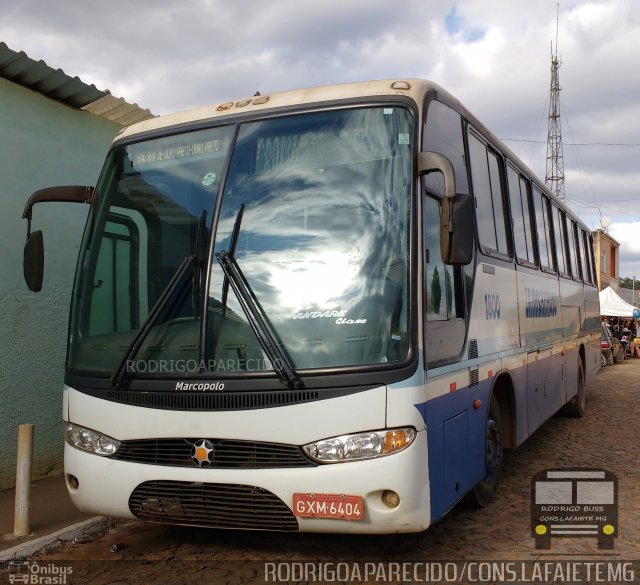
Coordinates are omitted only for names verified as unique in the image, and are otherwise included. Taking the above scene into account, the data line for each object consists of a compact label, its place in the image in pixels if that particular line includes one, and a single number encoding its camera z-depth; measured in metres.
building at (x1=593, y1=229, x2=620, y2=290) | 47.81
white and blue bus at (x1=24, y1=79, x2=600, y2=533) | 4.04
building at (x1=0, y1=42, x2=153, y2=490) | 6.98
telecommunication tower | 41.53
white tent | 29.22
